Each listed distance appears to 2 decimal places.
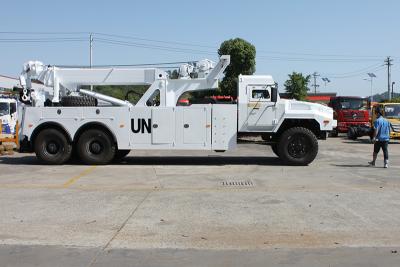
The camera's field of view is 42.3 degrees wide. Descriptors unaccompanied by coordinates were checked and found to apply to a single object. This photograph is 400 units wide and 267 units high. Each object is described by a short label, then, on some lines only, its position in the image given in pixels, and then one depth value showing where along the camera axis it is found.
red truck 32.56
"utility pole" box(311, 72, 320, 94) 138.95
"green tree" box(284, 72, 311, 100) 61.15
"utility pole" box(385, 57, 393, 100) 89.75
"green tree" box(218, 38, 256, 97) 43.34
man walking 15.41
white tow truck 15.60
